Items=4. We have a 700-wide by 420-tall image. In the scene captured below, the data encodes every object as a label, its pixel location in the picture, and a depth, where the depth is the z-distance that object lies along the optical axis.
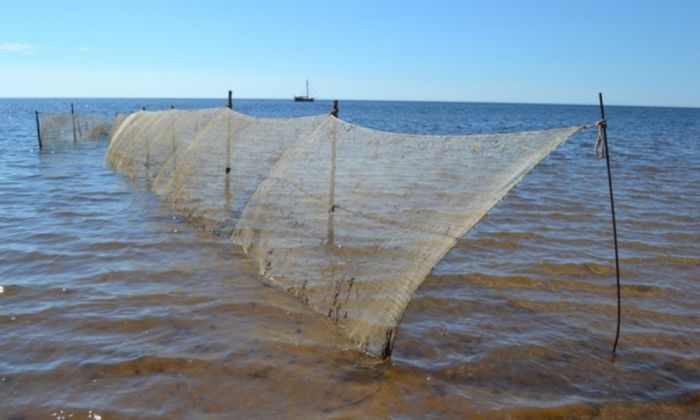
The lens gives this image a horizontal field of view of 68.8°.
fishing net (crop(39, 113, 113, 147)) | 22.03
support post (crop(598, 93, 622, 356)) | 3.75
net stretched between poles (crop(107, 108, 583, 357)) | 4.09
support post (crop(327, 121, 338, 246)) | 6.20
